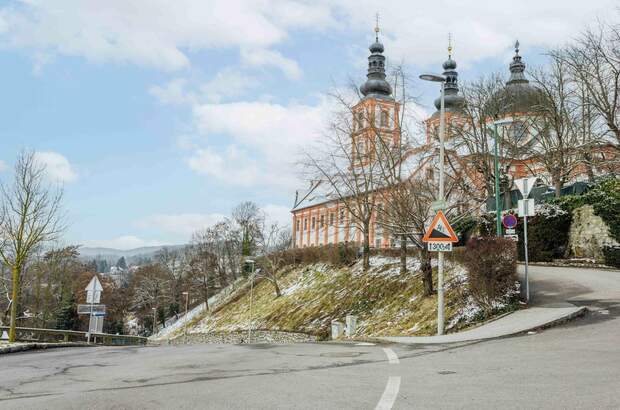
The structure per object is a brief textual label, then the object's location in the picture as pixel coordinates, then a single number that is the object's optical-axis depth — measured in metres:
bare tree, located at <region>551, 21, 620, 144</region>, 28.50
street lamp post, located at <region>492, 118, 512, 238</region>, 23.90
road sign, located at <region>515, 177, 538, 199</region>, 17.56
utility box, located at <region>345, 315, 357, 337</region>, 22.61
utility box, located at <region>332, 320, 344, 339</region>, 25.27
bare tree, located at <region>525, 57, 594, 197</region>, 34.94
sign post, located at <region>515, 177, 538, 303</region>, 16.97
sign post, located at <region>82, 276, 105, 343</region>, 19.42
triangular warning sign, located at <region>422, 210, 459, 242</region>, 14.46
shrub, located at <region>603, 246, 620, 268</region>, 24.53
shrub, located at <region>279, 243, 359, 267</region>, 45.59
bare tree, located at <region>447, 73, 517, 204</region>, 37.31
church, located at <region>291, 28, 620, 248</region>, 28.33
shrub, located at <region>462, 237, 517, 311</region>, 16.00
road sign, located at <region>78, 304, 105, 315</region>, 20.08
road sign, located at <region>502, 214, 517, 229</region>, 17.57
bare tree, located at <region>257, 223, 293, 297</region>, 54.19
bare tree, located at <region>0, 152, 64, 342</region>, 19.70
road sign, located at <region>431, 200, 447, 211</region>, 14.95
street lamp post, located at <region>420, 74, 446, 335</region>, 14.46
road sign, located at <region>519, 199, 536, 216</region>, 16.98
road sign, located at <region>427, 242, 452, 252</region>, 14.35
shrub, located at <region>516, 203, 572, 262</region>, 28.62
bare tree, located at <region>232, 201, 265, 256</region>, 78.81
